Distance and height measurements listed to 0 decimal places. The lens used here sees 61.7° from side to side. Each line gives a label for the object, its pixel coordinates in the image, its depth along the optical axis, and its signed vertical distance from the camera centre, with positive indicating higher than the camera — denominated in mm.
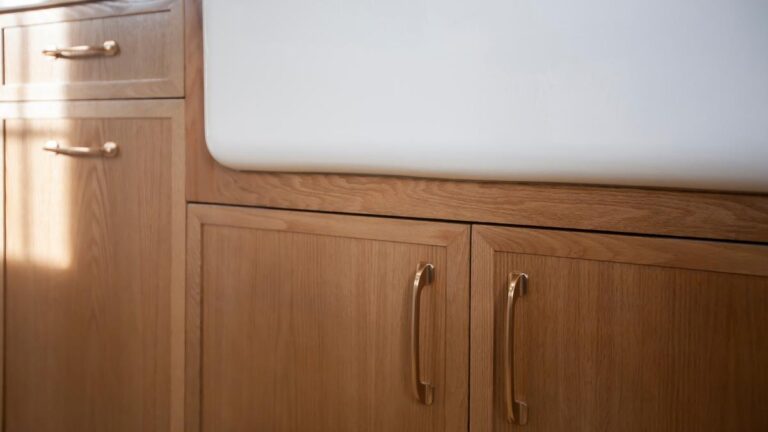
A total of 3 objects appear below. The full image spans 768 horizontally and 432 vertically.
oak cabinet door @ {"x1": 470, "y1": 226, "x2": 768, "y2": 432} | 632 -156
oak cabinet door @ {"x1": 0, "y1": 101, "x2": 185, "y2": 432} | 997 -145
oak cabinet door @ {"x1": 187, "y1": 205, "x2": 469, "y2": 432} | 789 -185
